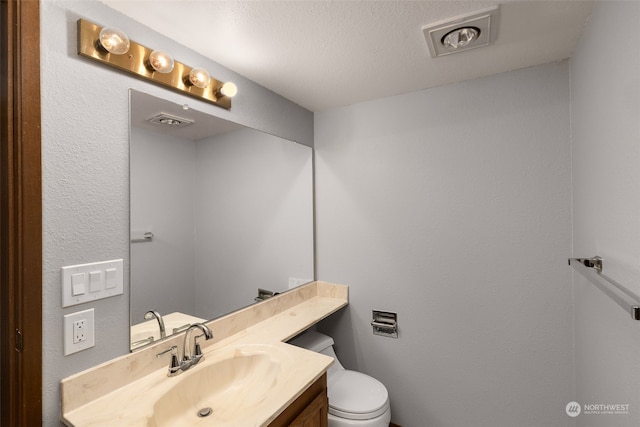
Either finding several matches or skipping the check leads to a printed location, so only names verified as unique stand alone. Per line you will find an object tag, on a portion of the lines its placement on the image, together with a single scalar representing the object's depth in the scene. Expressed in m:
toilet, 1.51
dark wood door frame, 0.89
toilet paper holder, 1.99
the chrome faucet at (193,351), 1.26
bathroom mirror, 1.25
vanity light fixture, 1.05
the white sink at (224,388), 1.08
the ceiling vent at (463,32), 1.22
